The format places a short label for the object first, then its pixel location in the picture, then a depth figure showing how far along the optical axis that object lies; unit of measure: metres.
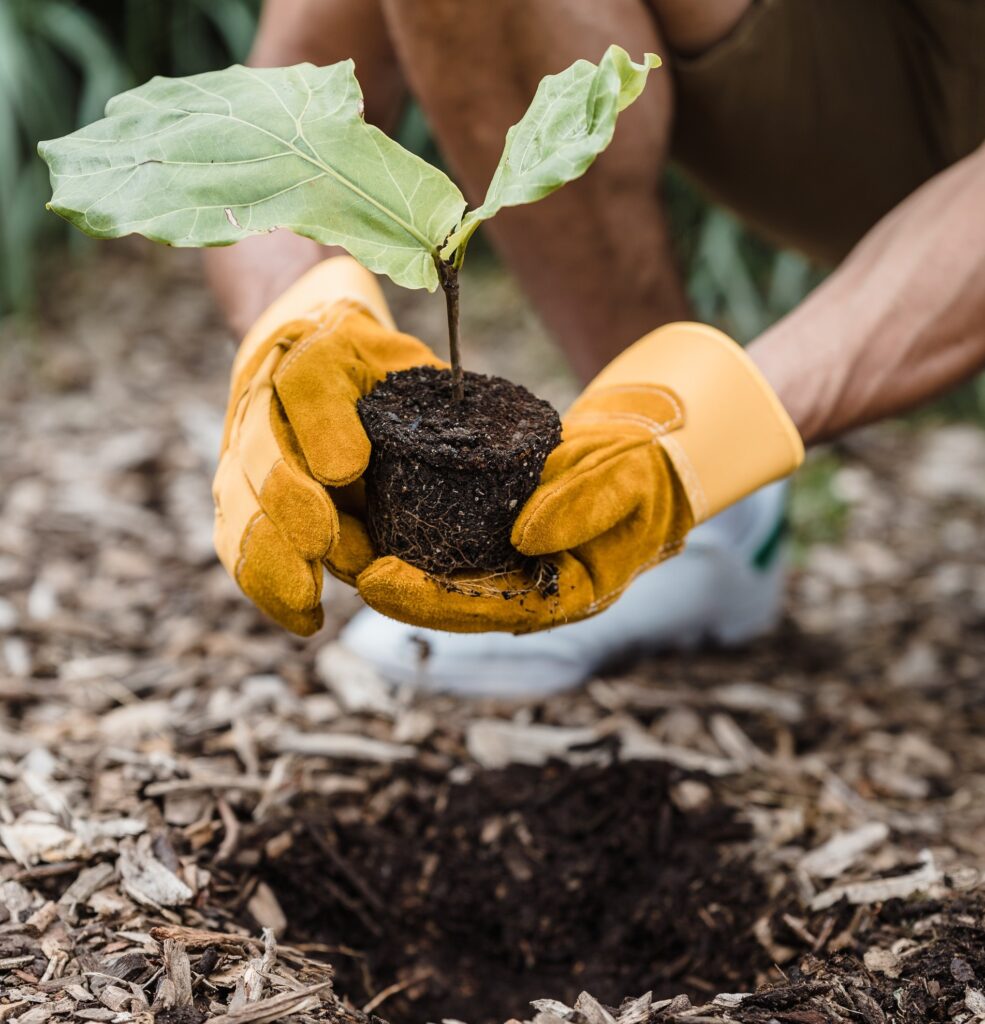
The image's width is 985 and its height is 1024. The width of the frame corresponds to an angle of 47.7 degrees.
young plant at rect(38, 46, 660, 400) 1.00
